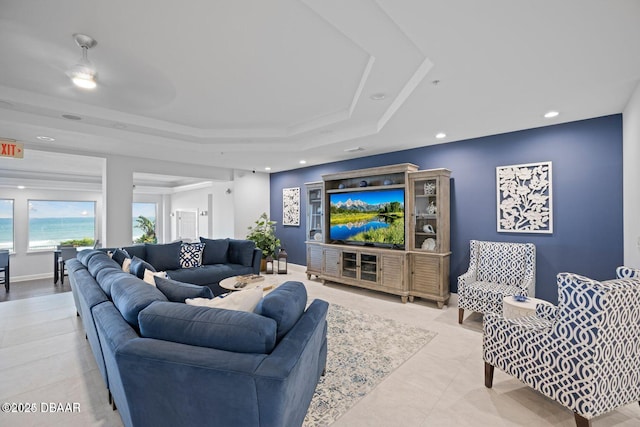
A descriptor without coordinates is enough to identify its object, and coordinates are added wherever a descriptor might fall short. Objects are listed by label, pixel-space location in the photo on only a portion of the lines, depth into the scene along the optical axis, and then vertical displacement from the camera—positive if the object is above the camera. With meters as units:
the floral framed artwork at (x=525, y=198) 3.60 +0.23
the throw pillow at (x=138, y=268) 2.58 -0.46
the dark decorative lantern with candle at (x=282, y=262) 6.48 -1.08
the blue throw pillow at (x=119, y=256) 3.52 -0.46
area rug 2.05 -1.34
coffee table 3.56 -0.87
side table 2.74 -0.92
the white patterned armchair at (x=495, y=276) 3.31 -0.78
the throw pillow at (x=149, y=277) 2.23 -0.47
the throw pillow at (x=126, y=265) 3.04 -0.49
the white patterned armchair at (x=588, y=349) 1.69 -0.85
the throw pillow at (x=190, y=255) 4.83 -0.62
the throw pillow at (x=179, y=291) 1.93 -0.50
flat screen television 4.68 +0.00
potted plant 6.62 -0.47
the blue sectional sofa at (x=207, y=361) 1.22 -0.65
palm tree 9.41 -0.29
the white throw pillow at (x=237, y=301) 1.72 -0.52
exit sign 3.89 +1.01
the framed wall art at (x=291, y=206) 6.93 +0.30
